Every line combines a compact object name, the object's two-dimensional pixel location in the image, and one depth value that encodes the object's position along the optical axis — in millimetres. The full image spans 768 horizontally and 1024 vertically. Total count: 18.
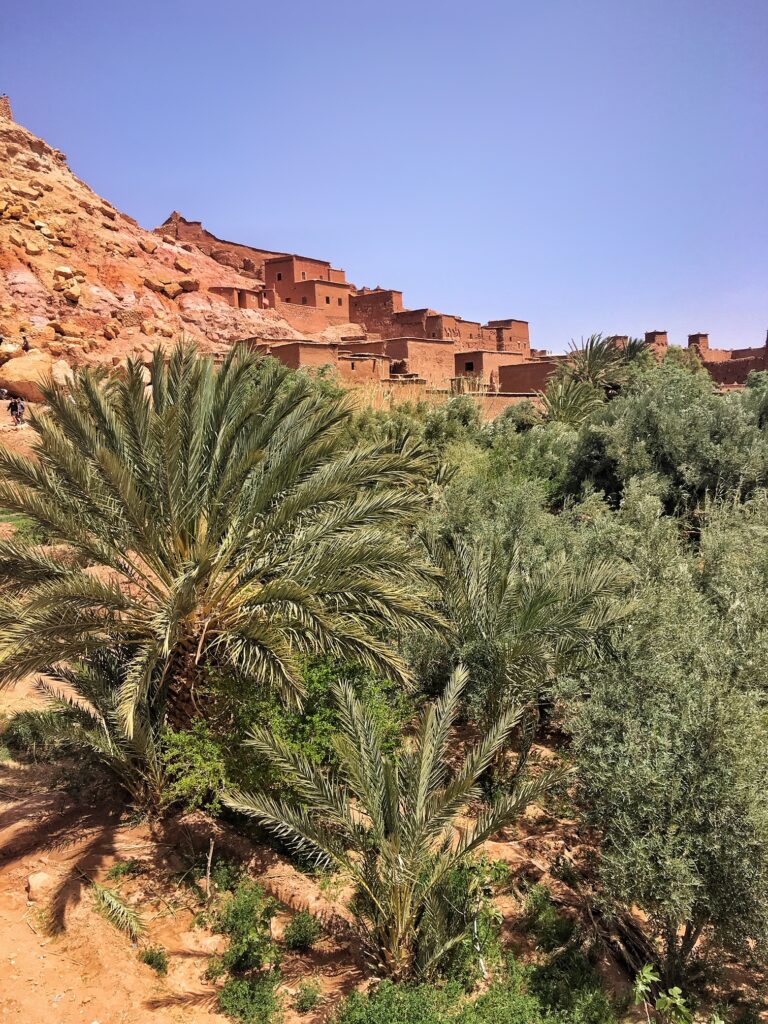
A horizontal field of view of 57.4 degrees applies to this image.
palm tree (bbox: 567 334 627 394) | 22297
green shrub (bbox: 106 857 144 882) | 5781
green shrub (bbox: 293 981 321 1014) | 4918
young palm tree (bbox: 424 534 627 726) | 6590
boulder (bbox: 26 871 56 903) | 5418
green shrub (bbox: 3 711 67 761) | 7652
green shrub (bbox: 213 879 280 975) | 5254
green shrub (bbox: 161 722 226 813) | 5637
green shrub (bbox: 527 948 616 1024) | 4828
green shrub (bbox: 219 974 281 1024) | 4797
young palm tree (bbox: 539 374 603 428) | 19969
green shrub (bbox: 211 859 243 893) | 5926
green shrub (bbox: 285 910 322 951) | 5469
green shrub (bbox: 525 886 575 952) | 5582
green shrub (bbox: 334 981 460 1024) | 4332
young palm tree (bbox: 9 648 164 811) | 5805
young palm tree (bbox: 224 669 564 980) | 4914
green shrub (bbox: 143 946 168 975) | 5086
